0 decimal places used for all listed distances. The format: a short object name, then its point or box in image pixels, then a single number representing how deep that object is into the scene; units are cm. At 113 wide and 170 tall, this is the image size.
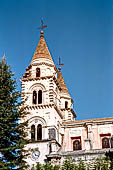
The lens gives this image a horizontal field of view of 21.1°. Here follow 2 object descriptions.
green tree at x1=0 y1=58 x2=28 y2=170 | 2039
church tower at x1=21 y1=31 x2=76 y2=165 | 3500
